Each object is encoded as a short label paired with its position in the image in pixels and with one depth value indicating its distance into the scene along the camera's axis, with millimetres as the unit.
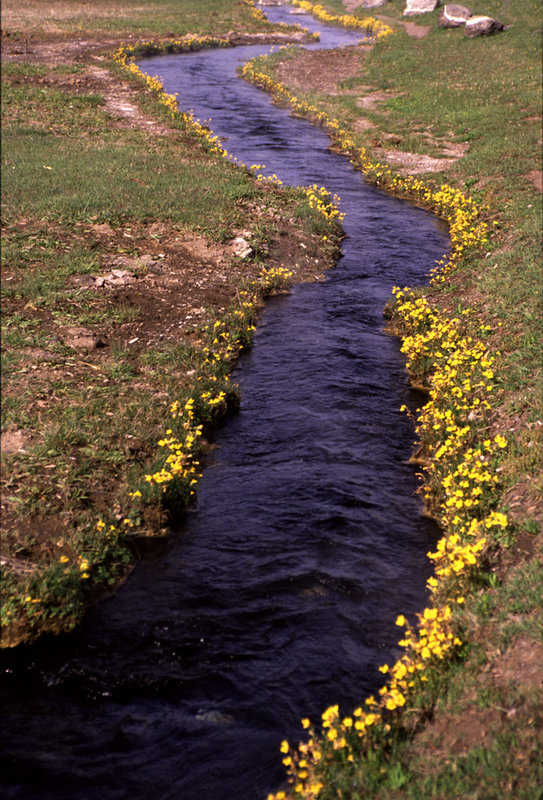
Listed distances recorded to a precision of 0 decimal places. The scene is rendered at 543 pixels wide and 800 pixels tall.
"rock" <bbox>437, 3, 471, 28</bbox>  44125
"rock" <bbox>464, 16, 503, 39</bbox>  40188
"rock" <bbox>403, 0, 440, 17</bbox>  52281
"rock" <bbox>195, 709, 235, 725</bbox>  6551
